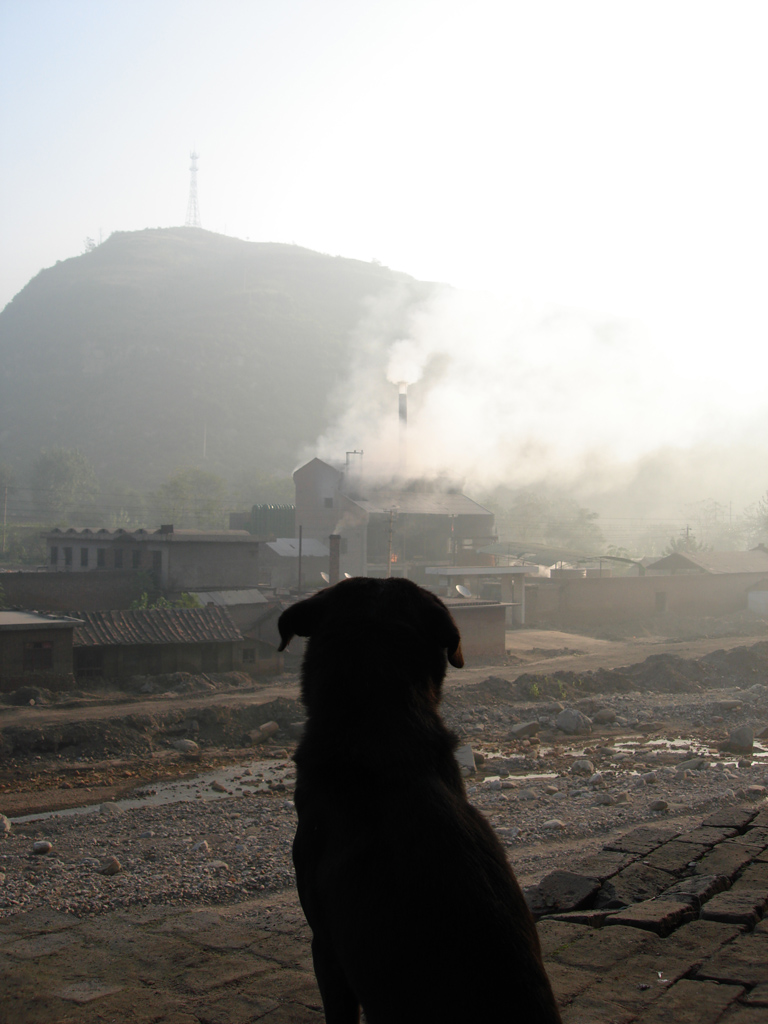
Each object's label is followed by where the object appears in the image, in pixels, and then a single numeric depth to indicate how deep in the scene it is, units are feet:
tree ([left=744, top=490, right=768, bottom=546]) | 282.89
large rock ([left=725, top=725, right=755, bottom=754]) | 63.57
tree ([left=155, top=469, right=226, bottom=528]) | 297.33
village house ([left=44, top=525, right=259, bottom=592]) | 125.90
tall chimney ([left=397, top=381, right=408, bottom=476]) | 221.46
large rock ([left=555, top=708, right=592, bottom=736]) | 71.00
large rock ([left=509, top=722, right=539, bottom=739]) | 69.00
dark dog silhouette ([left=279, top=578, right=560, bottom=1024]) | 7.27
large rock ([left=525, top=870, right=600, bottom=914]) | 18.19
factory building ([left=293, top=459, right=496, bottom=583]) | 179.83
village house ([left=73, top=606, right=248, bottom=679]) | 87.66
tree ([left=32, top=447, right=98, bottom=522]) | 322.75
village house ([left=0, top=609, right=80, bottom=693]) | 80.94
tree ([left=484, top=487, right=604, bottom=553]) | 282.56
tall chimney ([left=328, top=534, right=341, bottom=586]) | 132.16
